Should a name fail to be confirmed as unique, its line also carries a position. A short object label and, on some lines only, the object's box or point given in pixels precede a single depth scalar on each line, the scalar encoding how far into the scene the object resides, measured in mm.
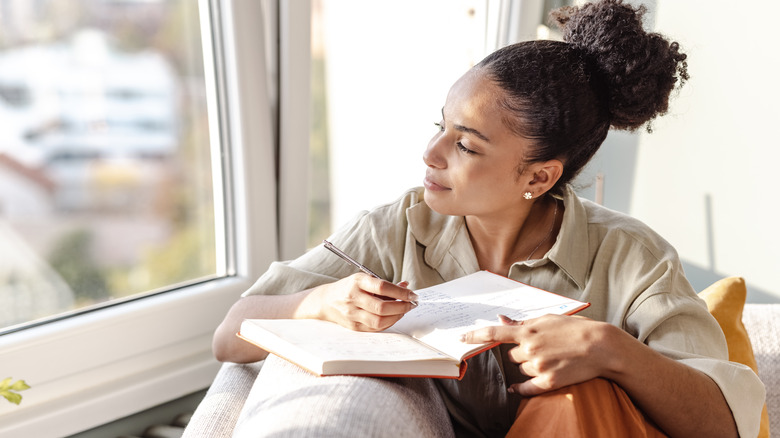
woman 1124
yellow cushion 1352
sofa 1247
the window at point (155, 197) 1575
